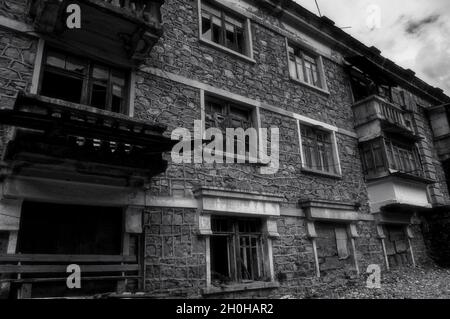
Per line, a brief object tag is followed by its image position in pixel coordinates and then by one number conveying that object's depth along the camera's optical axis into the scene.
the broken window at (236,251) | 8.10
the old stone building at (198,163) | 5.93
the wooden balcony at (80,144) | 5.32
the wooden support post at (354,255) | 10.66
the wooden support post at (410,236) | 12.76
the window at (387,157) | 12.27
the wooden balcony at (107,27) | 6.71
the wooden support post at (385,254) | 11.65
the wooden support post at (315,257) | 9.57
